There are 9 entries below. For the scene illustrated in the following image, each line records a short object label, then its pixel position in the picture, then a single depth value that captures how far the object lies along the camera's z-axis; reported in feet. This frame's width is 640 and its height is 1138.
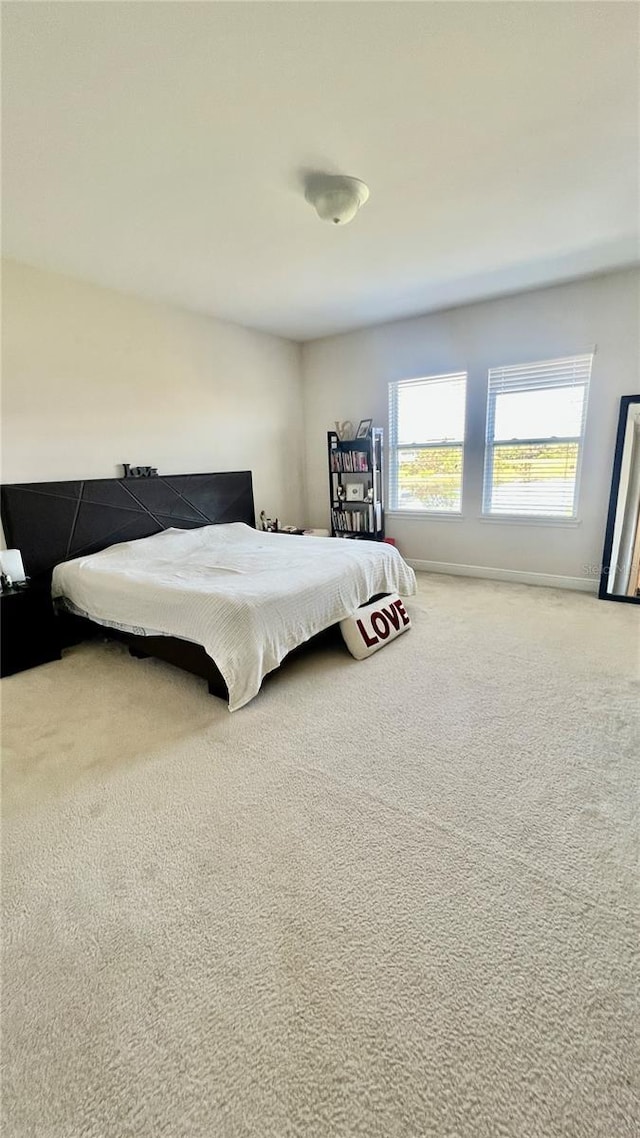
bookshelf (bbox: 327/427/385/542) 15.60
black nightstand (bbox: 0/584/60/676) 9.02
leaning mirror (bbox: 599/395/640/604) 11.57
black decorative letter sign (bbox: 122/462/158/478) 12.12
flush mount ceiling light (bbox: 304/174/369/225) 7.14
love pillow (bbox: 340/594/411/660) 9.34
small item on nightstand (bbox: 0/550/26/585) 9.39
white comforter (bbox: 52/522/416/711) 7.40
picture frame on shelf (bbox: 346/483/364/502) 15.83
